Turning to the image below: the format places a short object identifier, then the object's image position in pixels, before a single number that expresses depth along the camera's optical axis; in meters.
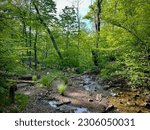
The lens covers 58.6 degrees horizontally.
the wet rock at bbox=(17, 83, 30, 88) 4.12
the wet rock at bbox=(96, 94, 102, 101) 3.94
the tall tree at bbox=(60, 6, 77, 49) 7.22
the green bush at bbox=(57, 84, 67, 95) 3.98
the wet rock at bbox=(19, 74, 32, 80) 4.50
